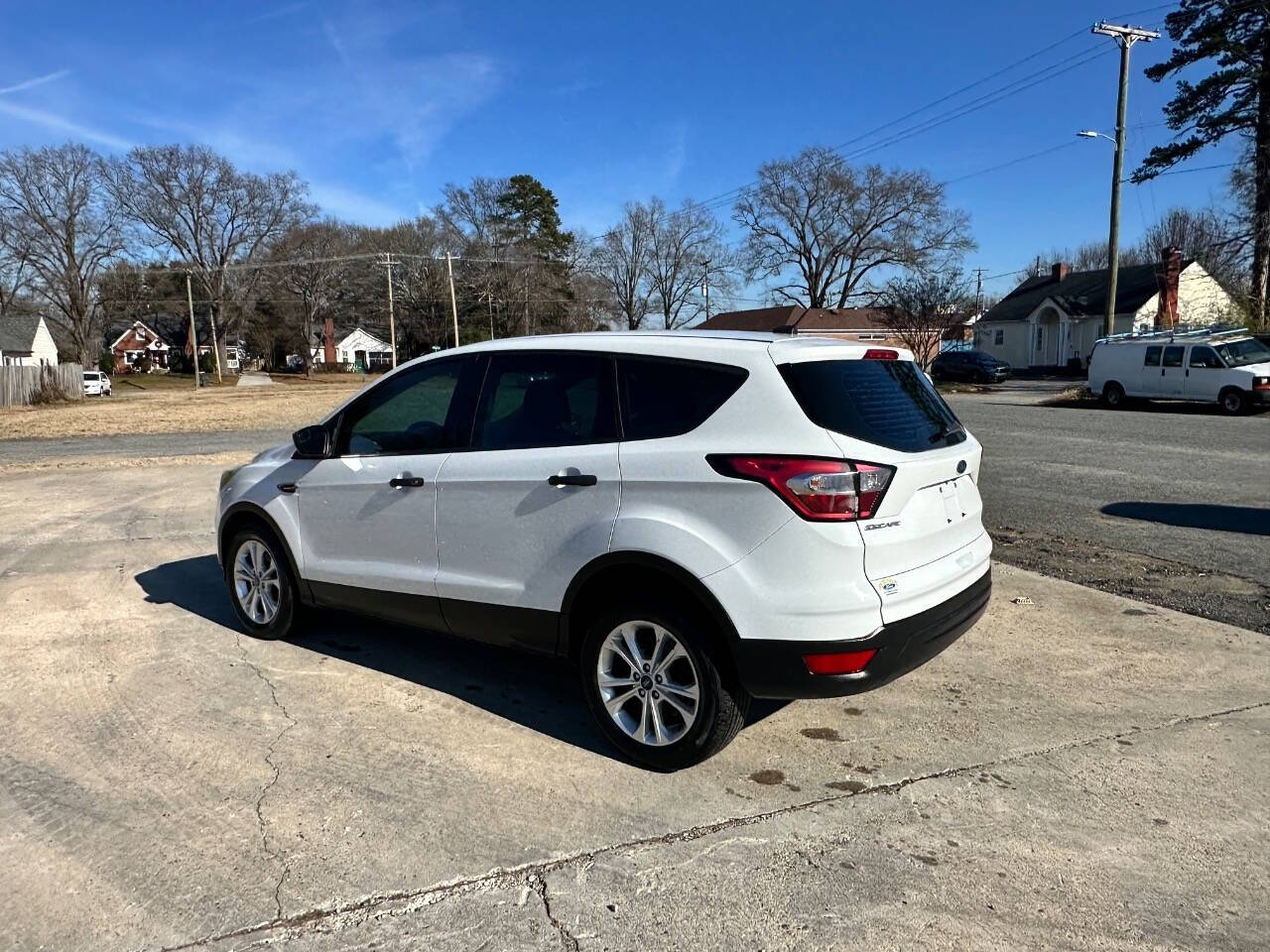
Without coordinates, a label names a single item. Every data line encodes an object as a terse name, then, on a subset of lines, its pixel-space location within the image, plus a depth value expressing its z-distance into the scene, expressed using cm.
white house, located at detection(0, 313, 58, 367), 6561
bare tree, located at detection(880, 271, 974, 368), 3731
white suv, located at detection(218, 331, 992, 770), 329
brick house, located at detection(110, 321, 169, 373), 9844
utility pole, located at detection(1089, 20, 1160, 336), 2738
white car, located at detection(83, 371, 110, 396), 5403
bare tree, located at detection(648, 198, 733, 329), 7419
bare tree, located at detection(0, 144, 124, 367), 6081
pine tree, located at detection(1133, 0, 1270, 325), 3422
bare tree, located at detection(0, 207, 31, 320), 6044
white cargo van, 2097
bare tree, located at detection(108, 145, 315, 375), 6712
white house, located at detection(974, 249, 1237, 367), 4153
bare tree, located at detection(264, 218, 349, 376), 7462
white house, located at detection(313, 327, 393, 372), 10016
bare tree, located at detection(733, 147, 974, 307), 6456
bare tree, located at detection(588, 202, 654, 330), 7462
